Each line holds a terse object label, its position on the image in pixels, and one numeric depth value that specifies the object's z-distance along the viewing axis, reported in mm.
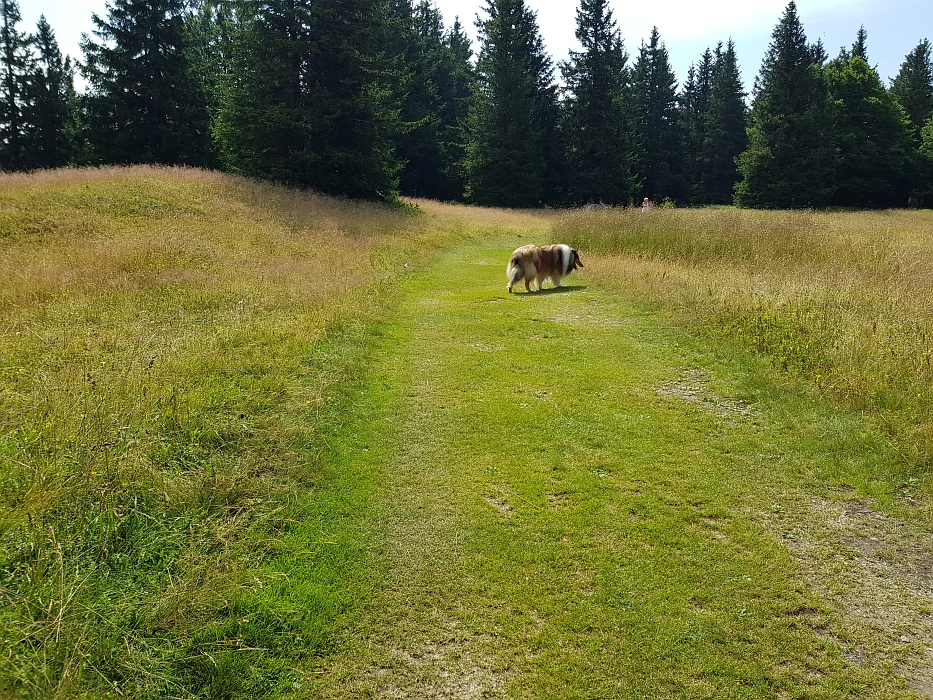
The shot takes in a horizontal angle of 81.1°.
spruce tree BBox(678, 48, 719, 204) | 56156
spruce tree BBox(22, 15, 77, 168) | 39906
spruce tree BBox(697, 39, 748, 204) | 53681
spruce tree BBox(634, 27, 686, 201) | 54750
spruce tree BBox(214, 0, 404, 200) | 24281
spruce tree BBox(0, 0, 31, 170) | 39375
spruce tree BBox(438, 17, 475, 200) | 47438
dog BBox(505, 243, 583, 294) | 11680
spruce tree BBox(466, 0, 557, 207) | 39969
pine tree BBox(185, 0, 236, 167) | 26209
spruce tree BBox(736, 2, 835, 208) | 41375
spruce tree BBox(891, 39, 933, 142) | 54156
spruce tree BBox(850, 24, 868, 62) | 62800
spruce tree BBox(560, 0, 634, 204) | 42062
